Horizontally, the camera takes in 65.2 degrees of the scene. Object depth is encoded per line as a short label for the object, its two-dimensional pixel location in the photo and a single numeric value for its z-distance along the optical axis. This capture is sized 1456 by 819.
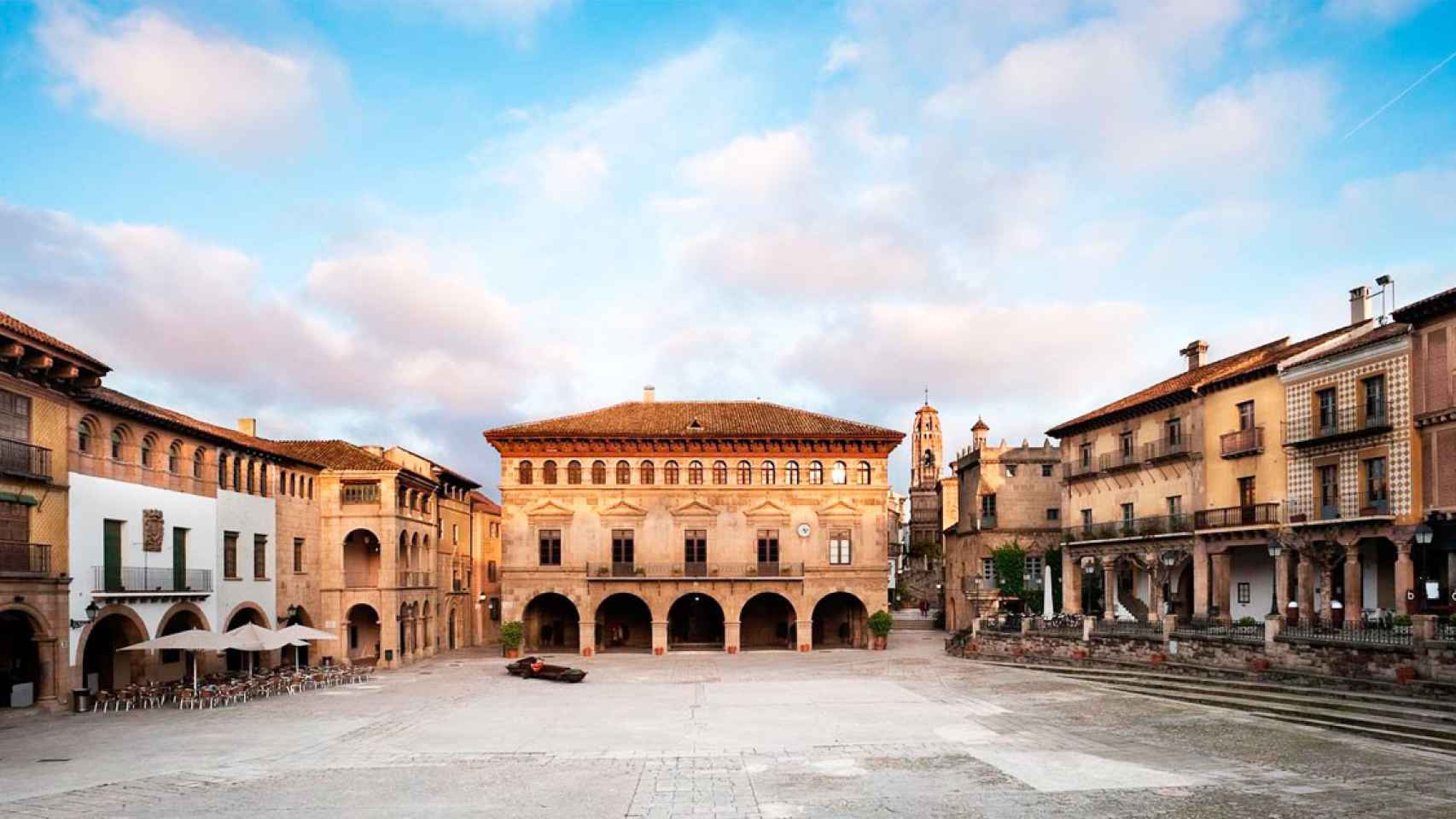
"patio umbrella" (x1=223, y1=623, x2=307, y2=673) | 34.62
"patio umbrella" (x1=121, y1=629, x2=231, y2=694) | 33.16
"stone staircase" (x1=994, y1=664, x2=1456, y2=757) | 23.73
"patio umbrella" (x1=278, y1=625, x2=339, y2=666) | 37.79
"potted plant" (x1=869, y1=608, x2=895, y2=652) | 54.62
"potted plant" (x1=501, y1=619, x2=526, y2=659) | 53.03
